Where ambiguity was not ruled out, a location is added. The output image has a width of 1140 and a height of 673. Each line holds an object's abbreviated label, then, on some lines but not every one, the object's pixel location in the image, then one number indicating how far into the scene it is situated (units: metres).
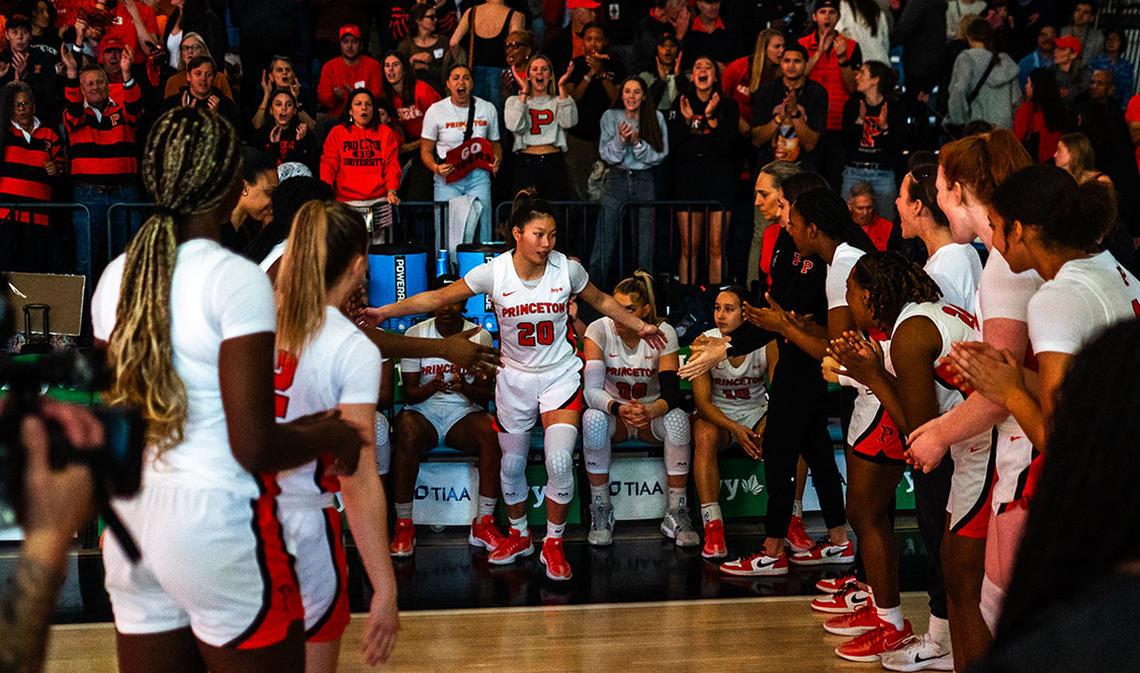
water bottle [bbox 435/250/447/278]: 7.92
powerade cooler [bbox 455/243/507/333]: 7.38
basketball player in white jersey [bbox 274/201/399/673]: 2.51
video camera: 1.22
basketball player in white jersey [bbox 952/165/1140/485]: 2.72
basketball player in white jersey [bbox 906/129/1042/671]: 3.12
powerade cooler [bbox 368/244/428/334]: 7.31
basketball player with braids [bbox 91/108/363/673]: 2.12
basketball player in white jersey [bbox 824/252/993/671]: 3.51
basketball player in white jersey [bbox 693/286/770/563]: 5.96
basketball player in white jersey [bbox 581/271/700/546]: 6.02
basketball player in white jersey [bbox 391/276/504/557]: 6.04
